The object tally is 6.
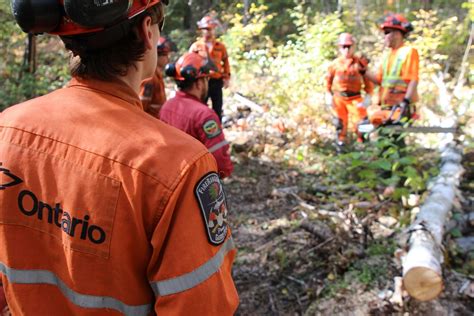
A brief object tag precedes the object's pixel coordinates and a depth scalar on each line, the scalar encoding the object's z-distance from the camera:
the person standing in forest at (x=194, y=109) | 3.79
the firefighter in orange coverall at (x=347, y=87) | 7.14
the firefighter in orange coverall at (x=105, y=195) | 1.13
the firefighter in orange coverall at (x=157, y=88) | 5.19
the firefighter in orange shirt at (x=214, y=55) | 7.56
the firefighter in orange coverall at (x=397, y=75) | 5.64
